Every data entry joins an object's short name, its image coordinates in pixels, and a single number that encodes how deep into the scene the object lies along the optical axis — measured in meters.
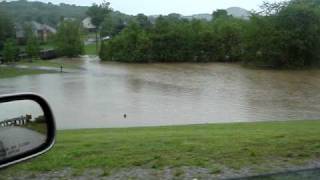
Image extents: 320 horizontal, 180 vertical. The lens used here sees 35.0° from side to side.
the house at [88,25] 122.76
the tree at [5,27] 74.00
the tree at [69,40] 74.00
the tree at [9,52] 61.78
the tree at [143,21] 70.02
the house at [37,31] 79.56
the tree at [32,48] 66.94
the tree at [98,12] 110.41
